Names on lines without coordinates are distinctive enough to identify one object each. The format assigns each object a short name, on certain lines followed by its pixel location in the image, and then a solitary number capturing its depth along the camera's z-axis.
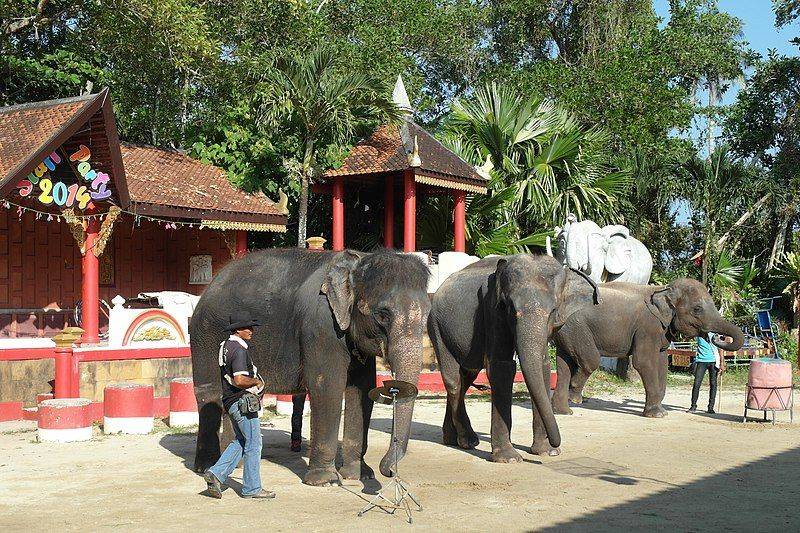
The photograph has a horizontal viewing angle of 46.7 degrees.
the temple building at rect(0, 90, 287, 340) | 15.43
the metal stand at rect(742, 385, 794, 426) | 12.91
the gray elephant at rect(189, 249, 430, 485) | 8.02
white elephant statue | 18.47
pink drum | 12.91
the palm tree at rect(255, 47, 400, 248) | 21.47
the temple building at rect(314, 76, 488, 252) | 22.23
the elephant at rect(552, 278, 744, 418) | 14.16
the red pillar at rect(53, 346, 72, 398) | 13.39
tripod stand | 7.56
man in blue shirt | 14.67
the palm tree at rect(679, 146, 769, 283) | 26.02
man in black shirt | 8.01
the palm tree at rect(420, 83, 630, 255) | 24.89
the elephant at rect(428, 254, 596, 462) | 9.56
